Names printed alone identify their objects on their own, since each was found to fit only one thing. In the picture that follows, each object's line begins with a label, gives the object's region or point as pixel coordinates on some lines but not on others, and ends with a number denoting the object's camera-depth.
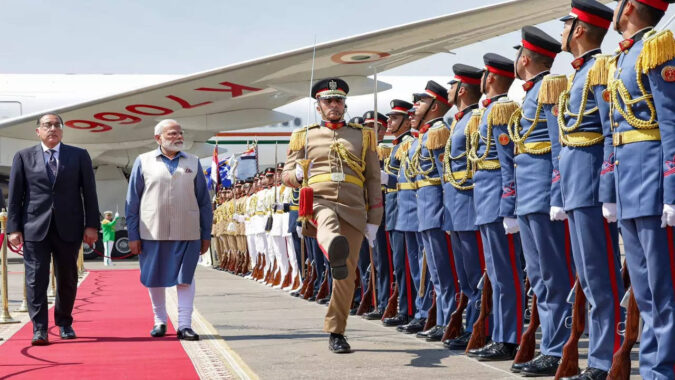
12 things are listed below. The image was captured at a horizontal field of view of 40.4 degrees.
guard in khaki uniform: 5.67
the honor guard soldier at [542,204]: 4.65
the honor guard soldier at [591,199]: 4.20
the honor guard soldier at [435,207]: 6.28
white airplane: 12.32
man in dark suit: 6.48
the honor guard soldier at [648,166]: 3.59
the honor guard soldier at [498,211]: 5.18
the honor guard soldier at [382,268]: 7.90
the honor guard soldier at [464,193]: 5.81
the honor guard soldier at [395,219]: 7.31
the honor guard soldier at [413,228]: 6.84
